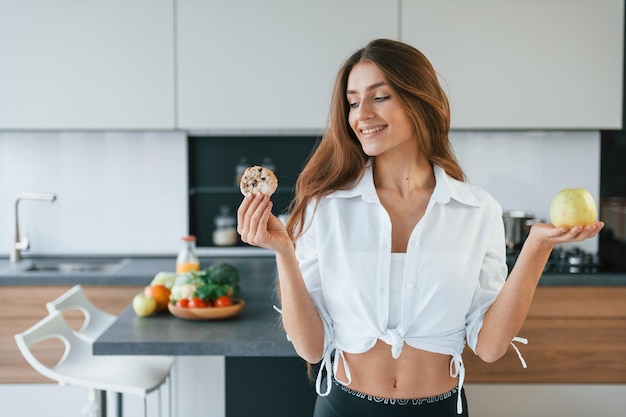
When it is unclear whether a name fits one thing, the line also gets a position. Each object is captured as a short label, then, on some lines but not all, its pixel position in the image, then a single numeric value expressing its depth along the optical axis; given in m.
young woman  1.65
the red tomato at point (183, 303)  2.51
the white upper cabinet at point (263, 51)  3.74
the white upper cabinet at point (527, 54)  3.72
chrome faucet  3.89
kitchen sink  3.92
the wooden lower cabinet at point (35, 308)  3.60
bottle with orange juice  3.05
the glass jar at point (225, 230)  4.18
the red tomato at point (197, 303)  2.50
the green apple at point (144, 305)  2.56
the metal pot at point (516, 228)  3.85
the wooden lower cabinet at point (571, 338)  3.48
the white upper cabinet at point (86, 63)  3.74
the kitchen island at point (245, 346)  2.23
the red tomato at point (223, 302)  2.52
